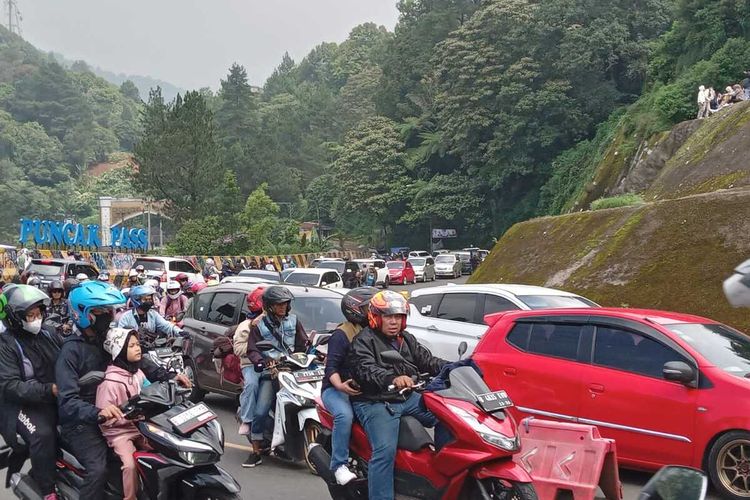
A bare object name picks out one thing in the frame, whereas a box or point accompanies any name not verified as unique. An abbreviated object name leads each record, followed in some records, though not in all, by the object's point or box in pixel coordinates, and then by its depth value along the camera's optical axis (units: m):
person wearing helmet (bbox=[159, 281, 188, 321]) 14.05
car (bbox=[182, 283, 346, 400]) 10.29
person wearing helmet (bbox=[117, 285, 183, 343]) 9.95
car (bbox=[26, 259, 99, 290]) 22.41
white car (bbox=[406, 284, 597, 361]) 10.42
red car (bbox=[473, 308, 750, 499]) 6.66
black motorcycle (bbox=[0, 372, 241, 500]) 4.95
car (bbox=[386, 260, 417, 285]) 43.62
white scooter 7.58
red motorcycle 4.89
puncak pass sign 44.94
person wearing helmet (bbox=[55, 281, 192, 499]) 5.10
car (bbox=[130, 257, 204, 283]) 27.02
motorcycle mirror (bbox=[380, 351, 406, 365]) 5.16
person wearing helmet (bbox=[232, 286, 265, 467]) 8.09
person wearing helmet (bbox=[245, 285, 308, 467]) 7.96
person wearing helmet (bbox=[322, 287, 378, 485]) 5.71
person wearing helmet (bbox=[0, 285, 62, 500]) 5.44
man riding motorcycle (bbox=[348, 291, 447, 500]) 5.36
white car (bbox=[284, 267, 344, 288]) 22.45
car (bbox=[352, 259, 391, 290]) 38.45
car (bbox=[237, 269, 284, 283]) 20.91
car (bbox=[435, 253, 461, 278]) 48.94
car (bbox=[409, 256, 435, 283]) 46.62
